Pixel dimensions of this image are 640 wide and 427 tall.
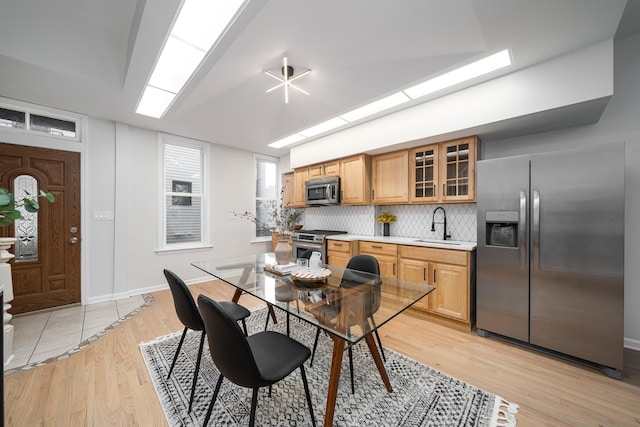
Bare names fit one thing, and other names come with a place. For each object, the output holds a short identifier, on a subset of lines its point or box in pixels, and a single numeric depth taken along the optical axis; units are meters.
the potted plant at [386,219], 3.86
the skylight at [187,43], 1.68
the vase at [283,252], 2.32
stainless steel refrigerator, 1.97
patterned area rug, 1.52
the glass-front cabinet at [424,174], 3.19
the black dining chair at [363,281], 1.43
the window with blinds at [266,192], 5.44
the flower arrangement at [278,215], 5.33
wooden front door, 2.97
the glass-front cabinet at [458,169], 2.90
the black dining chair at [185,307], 1.58
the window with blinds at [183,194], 4.23
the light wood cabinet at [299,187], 4.79
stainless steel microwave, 4.11
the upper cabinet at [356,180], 3.81
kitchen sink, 2.99
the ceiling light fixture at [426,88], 2.23
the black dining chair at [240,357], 1.10
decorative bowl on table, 1.88
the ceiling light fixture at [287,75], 2.27
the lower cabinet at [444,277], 2.67
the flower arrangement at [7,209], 1.78
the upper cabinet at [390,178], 3.49
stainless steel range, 4.02
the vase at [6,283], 2.10
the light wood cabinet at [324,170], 4.20
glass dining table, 1.32
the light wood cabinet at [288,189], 5.25
